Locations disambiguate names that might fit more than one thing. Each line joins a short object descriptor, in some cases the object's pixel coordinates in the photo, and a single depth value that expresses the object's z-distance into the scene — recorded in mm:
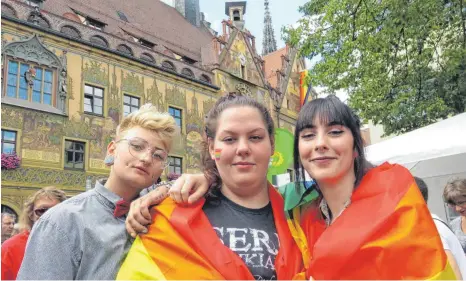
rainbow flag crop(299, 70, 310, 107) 27284
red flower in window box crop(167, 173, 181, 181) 16719
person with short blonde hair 1739
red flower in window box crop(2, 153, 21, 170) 12281
